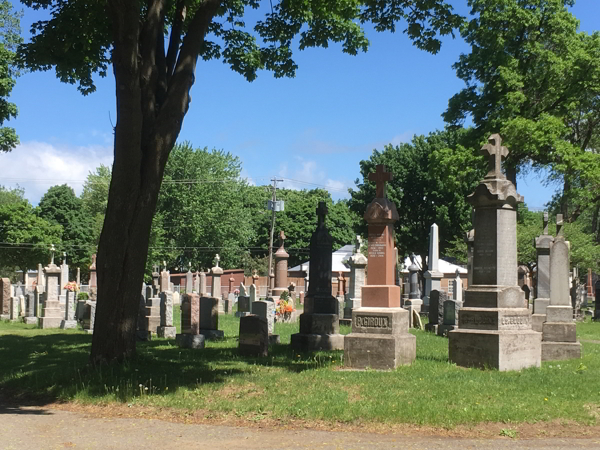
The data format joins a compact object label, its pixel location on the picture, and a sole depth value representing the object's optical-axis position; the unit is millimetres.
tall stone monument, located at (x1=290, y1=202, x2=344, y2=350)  14086
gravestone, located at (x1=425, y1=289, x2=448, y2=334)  19078
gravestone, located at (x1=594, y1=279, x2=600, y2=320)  28844
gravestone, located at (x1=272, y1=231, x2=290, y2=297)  30797
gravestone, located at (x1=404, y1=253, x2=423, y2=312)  27734
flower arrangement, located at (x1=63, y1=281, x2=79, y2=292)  28528
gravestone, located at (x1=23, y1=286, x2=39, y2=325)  23797
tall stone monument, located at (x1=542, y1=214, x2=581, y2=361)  13039
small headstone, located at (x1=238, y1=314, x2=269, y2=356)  12508
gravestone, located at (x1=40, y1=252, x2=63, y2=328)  21344
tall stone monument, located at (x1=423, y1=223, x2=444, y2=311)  25250
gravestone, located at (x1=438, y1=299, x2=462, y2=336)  17656
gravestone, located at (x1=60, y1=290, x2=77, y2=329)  21077
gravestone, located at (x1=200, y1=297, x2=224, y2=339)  15859
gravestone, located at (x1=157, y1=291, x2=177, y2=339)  17422
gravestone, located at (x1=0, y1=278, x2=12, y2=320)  24953
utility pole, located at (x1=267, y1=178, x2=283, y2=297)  52381
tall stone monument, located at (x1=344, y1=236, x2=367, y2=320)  25100
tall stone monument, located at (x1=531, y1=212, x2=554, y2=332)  15172
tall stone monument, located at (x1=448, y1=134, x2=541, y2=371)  10852
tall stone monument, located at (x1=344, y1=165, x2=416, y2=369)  10959
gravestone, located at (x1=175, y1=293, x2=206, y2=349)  14406
